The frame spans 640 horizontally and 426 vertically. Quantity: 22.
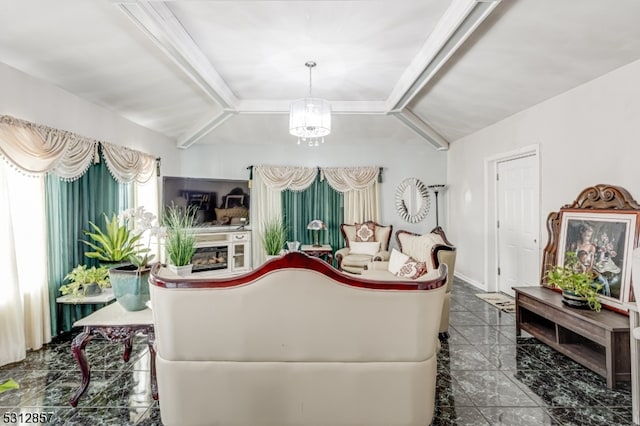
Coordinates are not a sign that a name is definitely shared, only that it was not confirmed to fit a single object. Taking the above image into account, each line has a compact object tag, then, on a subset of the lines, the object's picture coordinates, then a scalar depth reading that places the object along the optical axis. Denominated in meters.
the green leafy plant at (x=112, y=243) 3.47
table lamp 5.90
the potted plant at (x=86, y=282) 3.12
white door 4.14
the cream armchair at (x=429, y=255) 3.25
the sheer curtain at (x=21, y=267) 2.75
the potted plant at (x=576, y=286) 2.69
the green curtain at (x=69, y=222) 3.26
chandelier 3.56
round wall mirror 6.36
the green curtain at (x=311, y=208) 6.29
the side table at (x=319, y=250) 5.67
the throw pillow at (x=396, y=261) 3.65
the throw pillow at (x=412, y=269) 3.01
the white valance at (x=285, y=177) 6.19
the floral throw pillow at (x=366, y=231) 5.83
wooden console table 2.32
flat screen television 5.45
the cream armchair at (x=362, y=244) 5.28
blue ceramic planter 2.32
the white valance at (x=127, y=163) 3.94
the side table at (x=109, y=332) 2.13
